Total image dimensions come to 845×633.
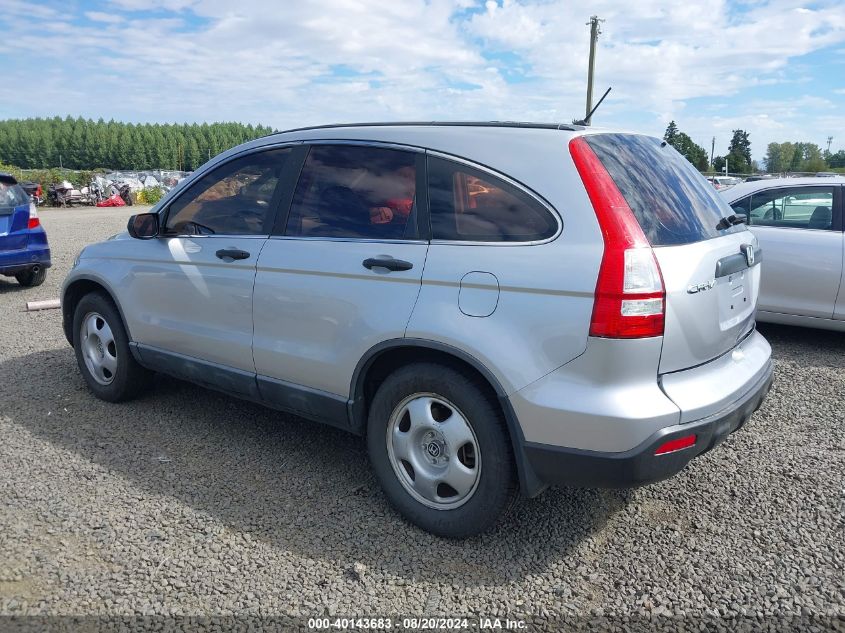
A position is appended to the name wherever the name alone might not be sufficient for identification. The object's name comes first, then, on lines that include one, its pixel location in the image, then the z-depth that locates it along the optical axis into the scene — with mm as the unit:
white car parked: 6273
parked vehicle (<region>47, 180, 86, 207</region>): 33812
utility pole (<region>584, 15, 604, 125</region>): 30484
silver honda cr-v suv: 2633
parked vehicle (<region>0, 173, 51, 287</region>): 9172
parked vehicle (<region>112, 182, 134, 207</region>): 37625
